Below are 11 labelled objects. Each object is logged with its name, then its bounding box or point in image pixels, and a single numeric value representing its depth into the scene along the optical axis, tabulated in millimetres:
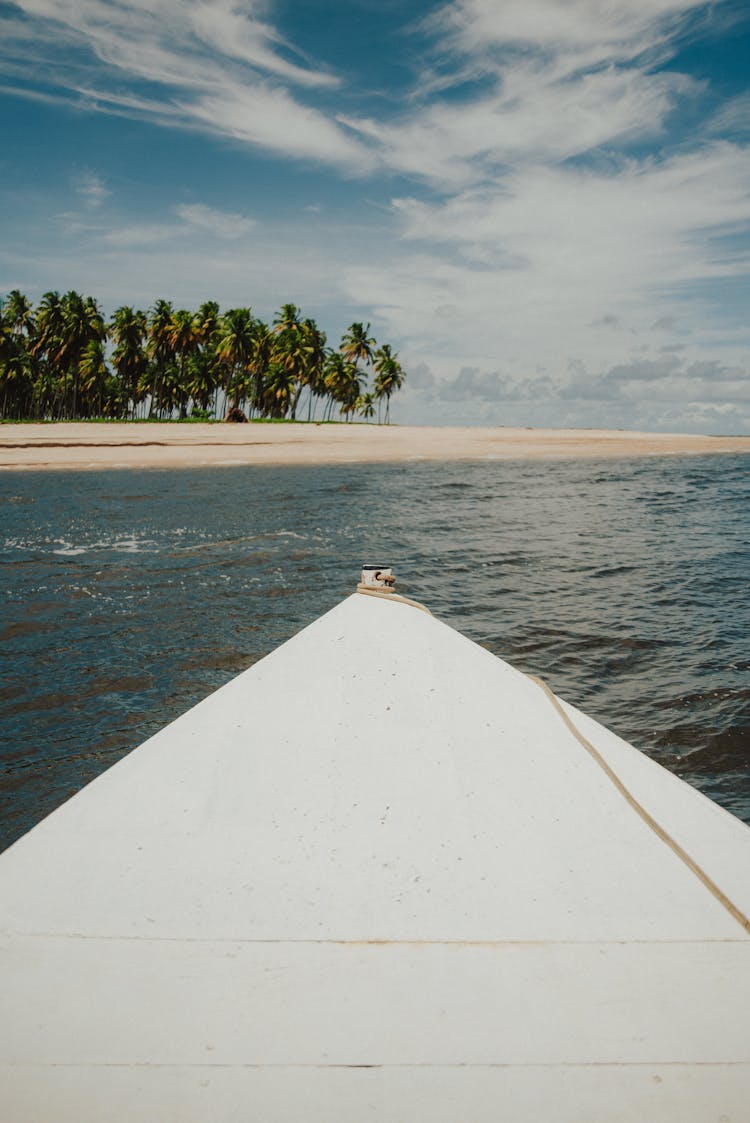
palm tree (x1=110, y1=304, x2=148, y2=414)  65062
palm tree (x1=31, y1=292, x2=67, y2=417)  63000
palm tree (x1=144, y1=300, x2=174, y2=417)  65562
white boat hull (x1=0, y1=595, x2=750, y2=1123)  1445
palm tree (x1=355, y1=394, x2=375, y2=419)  98000
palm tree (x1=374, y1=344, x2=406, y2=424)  91250
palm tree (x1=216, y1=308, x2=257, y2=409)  64500
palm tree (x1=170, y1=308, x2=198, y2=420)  65188
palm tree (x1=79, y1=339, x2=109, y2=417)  62688
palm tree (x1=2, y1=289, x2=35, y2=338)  67625
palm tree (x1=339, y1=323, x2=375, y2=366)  81125
